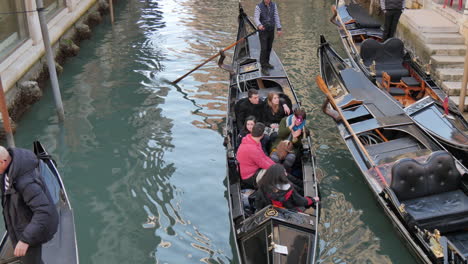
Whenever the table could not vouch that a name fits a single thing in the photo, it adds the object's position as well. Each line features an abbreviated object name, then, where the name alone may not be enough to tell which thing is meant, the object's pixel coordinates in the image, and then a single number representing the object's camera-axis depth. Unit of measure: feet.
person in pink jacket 13.91
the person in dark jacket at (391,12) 24.23
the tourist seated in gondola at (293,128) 15.67
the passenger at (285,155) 15.07
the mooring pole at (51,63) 19.10
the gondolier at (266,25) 21.66
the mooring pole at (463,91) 19.86
